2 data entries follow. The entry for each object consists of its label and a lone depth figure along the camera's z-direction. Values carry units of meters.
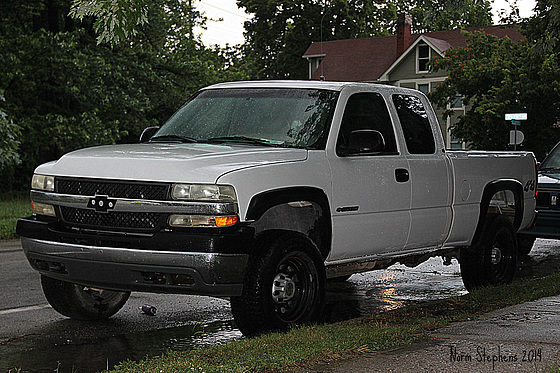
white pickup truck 6.32
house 56.34
